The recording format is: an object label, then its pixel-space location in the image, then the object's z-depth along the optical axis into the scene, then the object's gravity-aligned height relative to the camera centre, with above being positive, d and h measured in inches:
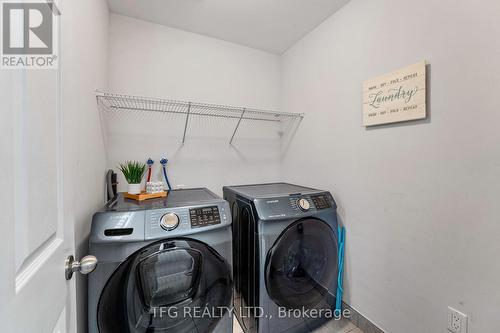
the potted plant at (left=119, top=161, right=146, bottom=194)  60.1 -3.7
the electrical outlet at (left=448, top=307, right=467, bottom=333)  41.6 -31.3
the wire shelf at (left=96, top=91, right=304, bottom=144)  65.6 +20.1
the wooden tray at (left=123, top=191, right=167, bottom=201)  58.0 -8.7
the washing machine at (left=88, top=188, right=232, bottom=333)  40.6 -21.9
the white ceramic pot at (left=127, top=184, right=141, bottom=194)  60.0 -6.8
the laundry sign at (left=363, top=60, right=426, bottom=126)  47.6 +16.8
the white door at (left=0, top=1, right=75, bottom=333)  15.1 -3.5
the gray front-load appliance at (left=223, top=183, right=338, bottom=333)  54.5 -26.3
